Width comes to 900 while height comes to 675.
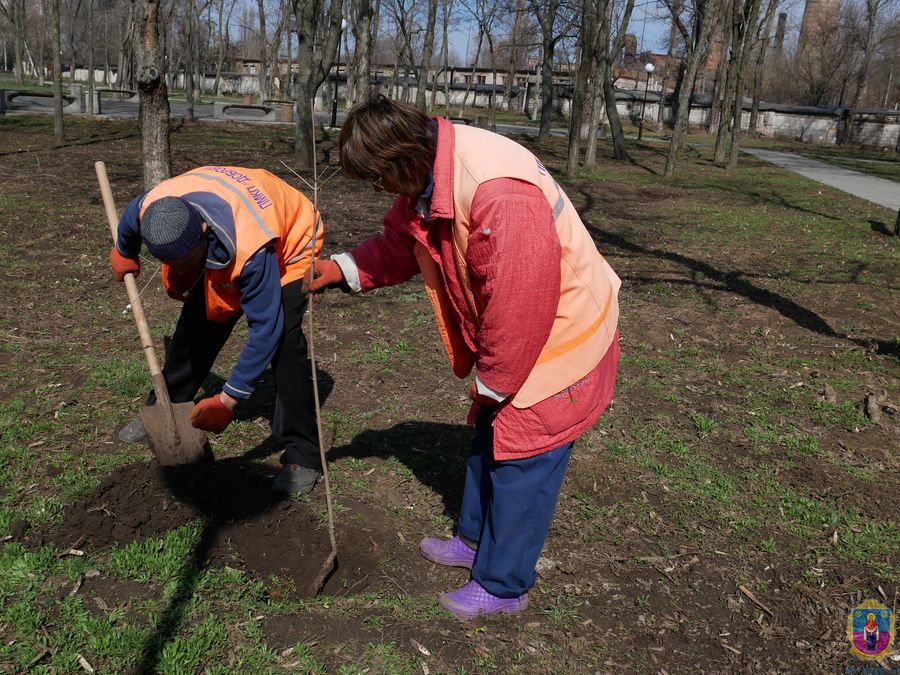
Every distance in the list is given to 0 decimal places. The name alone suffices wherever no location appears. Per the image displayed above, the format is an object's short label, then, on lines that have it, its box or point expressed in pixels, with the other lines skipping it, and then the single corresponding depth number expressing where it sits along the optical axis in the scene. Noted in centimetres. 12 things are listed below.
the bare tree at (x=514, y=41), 4084
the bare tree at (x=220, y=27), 4466
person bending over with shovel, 262
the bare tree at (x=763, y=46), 2288
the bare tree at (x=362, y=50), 2032
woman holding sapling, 195
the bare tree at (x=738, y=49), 1705
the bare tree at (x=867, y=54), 2978
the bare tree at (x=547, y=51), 1903
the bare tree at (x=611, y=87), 1722
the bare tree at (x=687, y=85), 1516
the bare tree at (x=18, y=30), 3579
